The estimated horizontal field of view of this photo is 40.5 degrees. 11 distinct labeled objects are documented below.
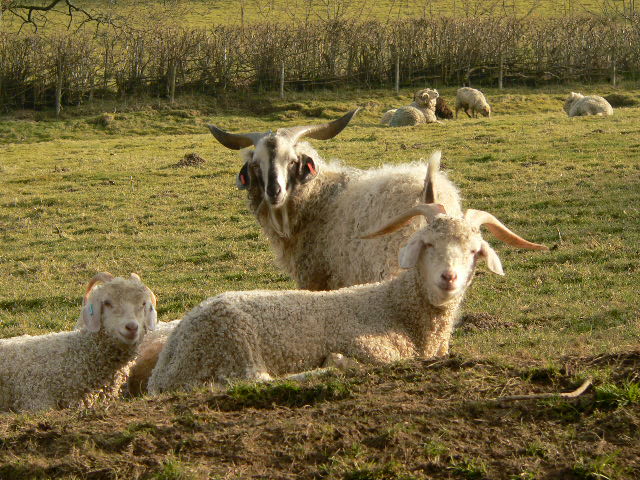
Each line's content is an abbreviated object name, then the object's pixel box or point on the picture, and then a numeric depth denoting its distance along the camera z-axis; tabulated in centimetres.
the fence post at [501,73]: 3441
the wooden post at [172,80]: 3123
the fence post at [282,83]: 3209
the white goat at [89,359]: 688
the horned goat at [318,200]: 801
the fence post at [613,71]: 3458
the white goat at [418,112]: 2534
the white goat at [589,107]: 2519
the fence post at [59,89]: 2991
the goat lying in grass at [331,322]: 604
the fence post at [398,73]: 3350
